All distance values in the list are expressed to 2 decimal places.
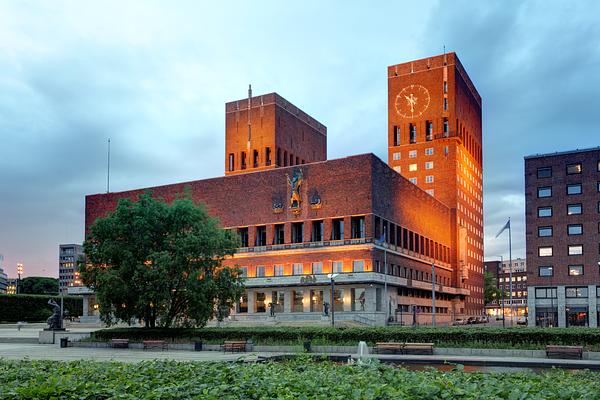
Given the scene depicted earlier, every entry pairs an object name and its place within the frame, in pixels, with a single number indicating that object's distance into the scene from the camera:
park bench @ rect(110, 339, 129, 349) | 41.25
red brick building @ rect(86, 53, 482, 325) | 86.06
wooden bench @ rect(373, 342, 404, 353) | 34.09
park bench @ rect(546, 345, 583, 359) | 30.61
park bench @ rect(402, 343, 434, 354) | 33.69
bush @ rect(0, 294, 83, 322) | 95.12
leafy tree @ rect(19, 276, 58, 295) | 177.14
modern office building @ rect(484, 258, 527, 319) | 193.44
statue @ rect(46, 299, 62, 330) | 52.82
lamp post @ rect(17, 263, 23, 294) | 122.71
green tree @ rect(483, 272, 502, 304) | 176.23
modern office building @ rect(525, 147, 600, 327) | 83.44
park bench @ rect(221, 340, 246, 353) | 36.62
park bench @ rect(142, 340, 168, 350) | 39.78
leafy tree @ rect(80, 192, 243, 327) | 43.41
